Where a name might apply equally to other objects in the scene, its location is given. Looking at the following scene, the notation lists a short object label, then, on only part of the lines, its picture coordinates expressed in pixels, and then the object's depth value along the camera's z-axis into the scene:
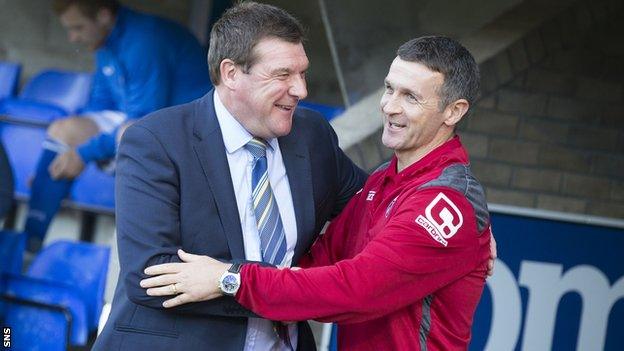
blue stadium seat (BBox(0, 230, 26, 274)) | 11.36
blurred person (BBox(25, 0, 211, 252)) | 12.18
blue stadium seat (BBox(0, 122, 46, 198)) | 14.30
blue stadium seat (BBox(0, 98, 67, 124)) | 14.35
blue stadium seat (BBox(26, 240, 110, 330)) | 10.92
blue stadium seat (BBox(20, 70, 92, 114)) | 15.05
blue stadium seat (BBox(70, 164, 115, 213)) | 13.59
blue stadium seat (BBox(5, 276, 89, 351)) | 10.52
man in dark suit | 5.51
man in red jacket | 5.32
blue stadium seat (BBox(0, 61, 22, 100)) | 15.92
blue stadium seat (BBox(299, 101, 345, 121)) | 12.36
